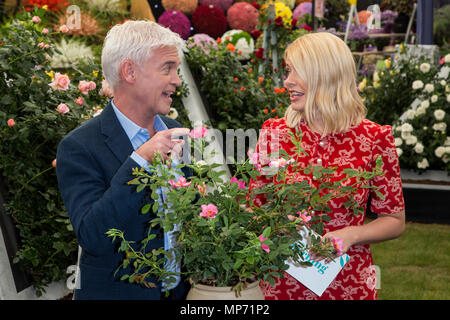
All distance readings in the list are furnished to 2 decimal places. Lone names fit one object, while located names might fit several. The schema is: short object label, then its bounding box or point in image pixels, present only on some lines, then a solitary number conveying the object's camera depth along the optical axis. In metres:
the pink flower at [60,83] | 2.59
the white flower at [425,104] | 5.40
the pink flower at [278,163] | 1.16
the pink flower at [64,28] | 2.77
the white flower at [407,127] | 5.45
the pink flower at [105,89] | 2.16
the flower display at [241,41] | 4.70
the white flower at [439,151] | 5.31
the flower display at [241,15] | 4.78
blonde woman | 1.78
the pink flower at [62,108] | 2.60
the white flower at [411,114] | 5.59
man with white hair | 1.32
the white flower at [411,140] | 5.46
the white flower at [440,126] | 5.34
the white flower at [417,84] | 5.55
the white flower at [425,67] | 5.71
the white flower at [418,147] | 5.38
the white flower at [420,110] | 5.45
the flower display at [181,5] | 4.42
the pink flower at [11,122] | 2.55
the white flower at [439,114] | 5.31
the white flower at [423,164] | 5.42
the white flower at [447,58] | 5.40
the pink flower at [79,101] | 2.73
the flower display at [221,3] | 4.62
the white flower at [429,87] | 5.50
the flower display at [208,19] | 4.50
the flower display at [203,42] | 4.32
